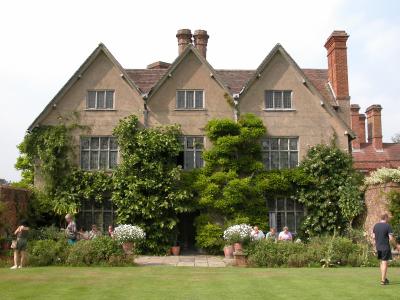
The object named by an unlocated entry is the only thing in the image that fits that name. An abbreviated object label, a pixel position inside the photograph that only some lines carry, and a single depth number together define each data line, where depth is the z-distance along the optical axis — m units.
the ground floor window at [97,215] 25.23
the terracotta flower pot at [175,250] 24.05
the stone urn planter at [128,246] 18.61
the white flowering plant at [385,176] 21.48
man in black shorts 12.72
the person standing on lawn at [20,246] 16.33
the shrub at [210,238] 23.83
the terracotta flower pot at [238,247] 18.20
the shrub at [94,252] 17.02
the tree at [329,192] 24.47
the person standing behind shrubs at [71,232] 18.59
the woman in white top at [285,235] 21.15
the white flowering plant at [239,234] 18.58
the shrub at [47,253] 17.19
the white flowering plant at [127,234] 18.70
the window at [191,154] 25.72
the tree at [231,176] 24.28
